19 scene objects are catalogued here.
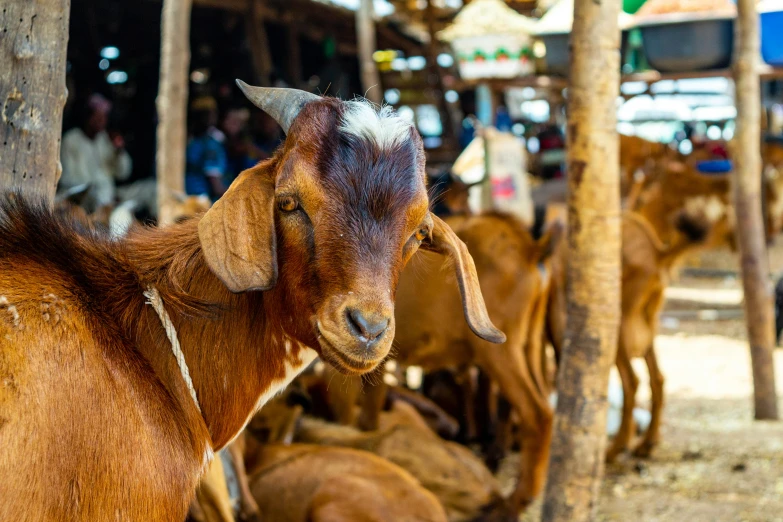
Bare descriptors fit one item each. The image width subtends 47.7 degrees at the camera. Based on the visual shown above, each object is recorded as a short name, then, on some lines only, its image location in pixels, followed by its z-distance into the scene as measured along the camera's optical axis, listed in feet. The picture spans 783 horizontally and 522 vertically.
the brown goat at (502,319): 17.24
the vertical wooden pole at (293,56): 42.86
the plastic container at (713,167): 43.52
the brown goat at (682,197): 34.40
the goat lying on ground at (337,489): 13.20
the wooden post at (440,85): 42.68
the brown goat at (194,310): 6.73
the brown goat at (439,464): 16.11
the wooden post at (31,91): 9.46
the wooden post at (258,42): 38.37
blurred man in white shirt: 33.17
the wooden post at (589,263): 12.56
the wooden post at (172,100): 21.68
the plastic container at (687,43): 24.62
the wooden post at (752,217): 22.06
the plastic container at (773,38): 25.36
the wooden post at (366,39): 32.86
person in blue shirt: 33.12
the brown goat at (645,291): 20.59
